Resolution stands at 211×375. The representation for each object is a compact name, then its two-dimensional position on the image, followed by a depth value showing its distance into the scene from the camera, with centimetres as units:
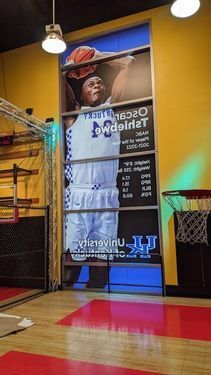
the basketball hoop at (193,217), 461
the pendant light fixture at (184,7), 385
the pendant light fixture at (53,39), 438
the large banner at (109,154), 532
